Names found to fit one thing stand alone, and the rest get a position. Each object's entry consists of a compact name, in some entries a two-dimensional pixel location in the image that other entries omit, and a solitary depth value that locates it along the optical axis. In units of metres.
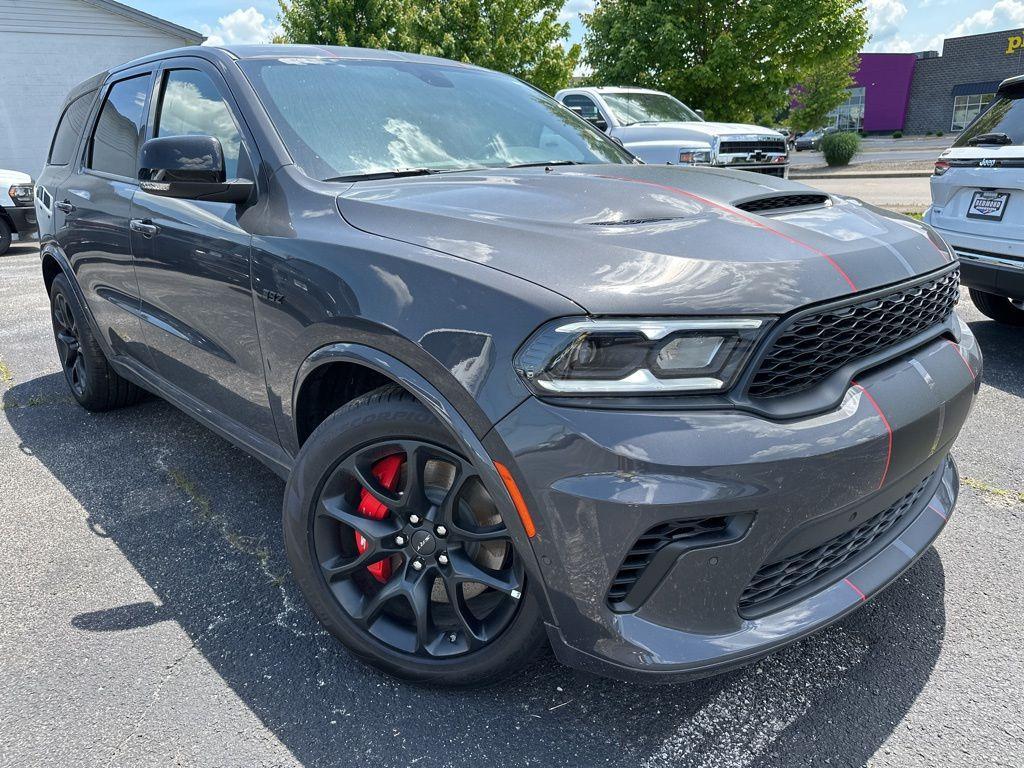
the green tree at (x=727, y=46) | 17.08
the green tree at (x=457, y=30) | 18.70
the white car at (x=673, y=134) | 9.98
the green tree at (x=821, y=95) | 35.48
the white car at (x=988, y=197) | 4.13
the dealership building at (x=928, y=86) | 49.66
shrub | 27.00
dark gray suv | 1.56
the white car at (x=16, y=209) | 11.30
